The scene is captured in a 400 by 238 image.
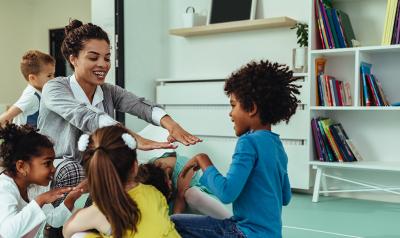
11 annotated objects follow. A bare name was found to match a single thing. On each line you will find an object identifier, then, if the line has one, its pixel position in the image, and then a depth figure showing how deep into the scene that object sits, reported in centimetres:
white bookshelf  308
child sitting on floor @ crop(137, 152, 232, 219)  180
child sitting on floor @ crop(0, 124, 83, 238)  149
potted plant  325
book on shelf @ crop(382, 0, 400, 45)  284
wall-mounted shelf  338
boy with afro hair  135
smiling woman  176
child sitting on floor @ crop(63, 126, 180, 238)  126
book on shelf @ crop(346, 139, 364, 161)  311
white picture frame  358
